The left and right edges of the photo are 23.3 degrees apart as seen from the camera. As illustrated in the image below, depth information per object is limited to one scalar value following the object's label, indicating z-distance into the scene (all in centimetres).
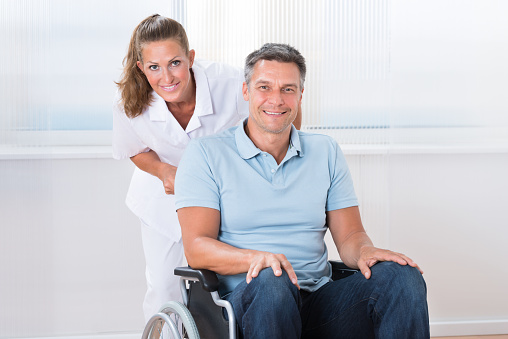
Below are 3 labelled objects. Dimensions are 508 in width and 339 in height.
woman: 320
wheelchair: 281
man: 282
